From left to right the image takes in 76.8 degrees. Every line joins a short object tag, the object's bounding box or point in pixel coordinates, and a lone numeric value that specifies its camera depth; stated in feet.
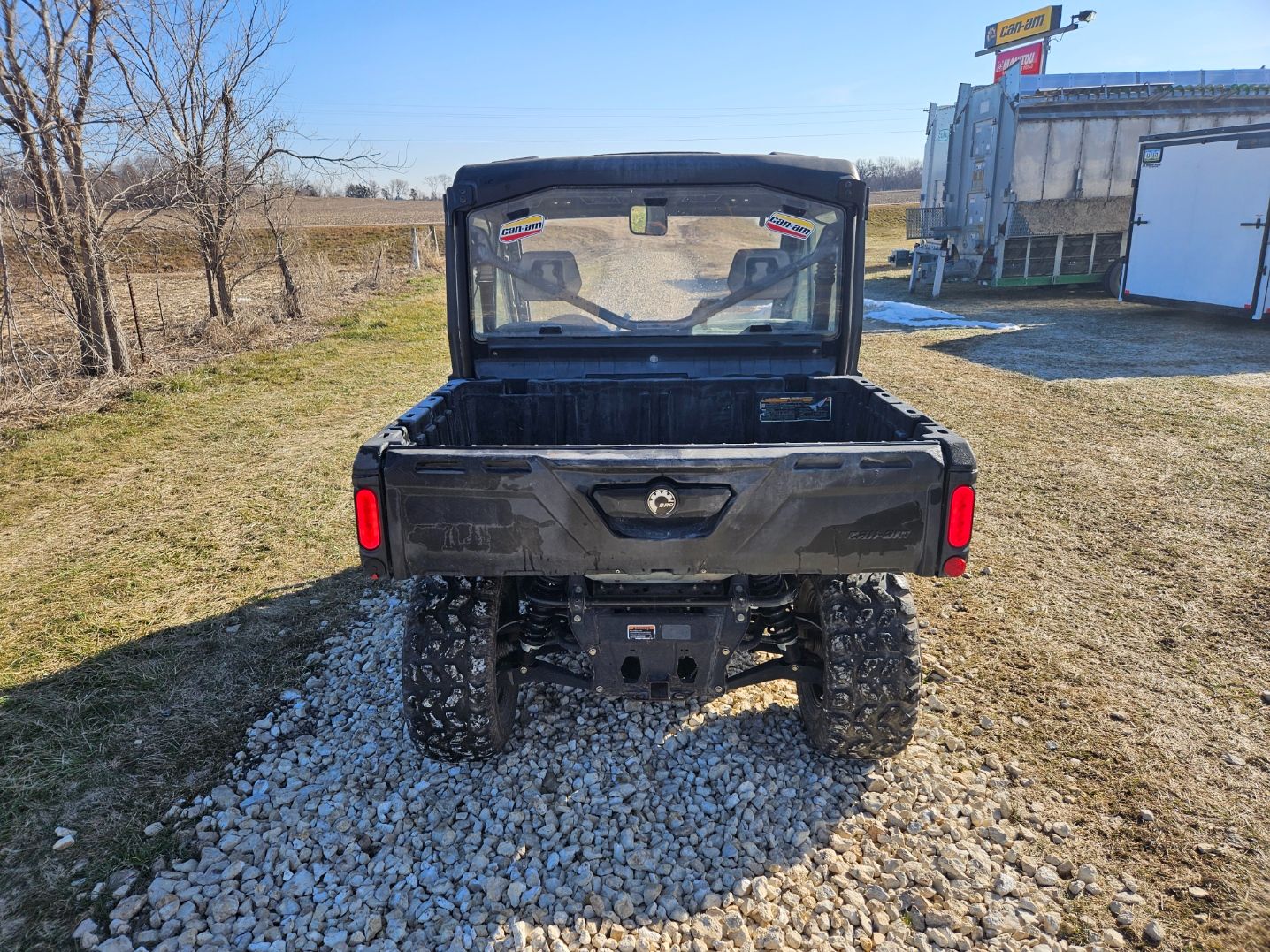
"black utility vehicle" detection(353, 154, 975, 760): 8.11
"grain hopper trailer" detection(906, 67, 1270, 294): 50.78
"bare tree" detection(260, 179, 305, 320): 46.52
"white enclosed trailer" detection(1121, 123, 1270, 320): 39.55
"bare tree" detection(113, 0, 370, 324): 36.52
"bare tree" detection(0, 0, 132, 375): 27.48
